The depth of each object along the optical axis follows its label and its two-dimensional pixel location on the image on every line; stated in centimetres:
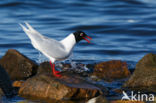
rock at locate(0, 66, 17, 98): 1605
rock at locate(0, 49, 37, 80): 1903
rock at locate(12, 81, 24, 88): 1752
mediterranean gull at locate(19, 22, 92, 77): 1582
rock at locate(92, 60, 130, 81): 1945
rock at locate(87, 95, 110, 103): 1277
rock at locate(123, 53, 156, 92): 1686
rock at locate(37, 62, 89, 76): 1869
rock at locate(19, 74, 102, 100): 1503
